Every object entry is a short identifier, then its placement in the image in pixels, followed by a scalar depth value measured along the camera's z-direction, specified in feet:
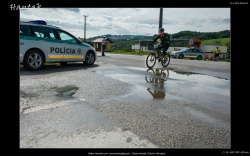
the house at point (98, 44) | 168.02
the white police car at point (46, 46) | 23.63
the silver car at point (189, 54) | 87.79
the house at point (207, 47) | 217.40
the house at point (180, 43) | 176.03
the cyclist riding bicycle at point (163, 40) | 32.45
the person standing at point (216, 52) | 74.72
